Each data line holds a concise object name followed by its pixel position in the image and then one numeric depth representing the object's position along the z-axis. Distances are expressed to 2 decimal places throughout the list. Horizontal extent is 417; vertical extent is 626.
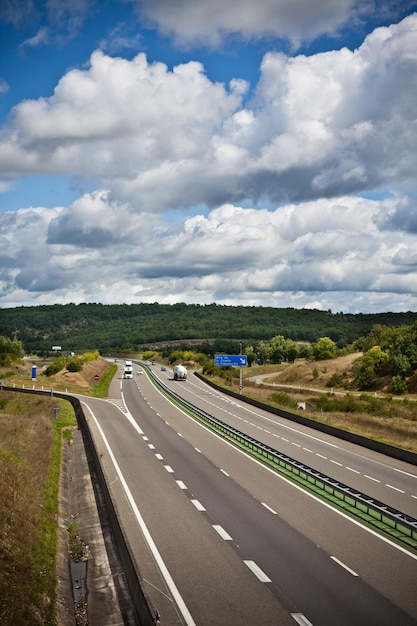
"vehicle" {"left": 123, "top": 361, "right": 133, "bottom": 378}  116.99
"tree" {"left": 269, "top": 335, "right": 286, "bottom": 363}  183.62
